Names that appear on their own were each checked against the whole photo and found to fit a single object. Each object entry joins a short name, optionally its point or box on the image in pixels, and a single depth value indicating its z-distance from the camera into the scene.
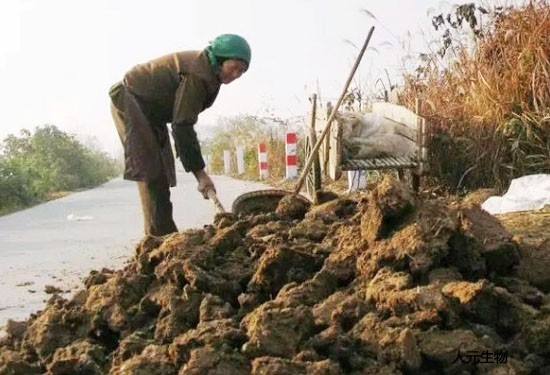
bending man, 4.82
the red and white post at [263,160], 16.81
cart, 7.05
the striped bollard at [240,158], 20.97
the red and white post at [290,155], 13.82
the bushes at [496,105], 6.94
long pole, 6.10
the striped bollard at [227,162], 23.84
